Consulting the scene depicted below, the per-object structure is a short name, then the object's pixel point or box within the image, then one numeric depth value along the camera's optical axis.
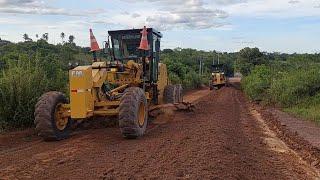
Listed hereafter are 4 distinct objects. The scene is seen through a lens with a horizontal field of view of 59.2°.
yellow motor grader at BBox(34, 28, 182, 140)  6.44
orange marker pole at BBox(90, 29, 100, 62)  8.56
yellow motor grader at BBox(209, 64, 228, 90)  26.64
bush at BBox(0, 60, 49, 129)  7.58
